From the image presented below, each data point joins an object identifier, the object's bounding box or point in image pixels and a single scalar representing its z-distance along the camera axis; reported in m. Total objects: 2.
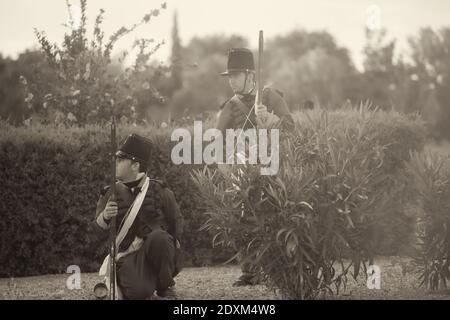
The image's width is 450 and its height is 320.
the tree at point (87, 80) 11.35
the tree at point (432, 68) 38.12
